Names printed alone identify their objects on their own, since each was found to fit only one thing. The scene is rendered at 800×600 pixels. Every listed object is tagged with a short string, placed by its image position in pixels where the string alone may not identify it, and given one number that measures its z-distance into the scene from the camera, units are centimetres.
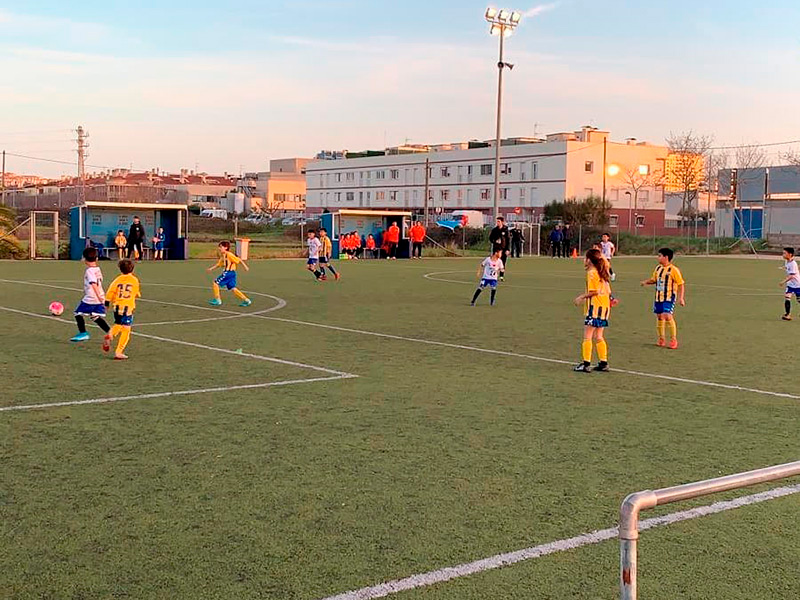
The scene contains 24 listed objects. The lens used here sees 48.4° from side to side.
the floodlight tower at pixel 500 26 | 4500
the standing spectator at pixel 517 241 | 4659
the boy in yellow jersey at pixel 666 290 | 1349
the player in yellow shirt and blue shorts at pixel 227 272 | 1836
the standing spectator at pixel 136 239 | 3541
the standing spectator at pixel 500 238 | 2877
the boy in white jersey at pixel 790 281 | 1789
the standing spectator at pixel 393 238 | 4259
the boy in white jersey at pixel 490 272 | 1923
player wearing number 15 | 1160
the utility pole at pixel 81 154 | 7796
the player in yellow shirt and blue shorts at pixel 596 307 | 1116
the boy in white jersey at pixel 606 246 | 2917
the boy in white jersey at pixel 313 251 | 2656
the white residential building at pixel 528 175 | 8700
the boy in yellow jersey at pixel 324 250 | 2809
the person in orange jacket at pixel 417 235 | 4319
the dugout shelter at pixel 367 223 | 4191
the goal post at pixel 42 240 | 3513
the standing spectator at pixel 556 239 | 4753
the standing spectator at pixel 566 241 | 4969
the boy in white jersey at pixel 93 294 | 1237
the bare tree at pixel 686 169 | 7762
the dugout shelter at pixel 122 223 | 3628
